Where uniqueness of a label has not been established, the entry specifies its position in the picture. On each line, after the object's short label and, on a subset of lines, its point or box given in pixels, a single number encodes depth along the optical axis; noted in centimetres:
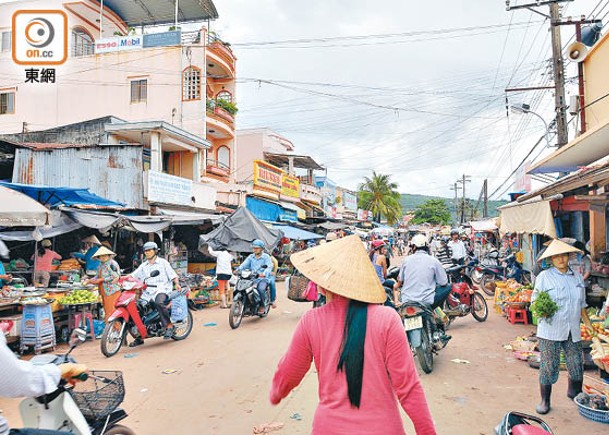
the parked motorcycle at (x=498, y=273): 1333
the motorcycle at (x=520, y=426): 257
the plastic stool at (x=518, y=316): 898
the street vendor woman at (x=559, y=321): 441
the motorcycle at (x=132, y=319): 687
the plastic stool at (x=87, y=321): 798
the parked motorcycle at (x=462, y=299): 806
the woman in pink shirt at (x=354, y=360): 195
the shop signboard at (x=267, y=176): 2180
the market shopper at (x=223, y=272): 1184
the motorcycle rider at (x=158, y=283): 733
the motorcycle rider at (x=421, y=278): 588
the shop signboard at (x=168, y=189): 1468
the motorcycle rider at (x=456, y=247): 1494
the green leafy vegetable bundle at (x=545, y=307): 438
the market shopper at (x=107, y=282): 863
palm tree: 5197
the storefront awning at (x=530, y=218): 738
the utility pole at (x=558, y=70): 1142
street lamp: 1547
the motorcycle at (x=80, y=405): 269
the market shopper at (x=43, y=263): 952
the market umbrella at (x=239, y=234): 1274
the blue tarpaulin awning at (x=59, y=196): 912
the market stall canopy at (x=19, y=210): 700
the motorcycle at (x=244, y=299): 898
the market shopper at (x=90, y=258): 1130
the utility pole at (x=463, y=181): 5594
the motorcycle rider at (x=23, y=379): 195
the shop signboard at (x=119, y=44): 2275
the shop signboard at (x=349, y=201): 5026
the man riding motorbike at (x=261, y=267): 953
